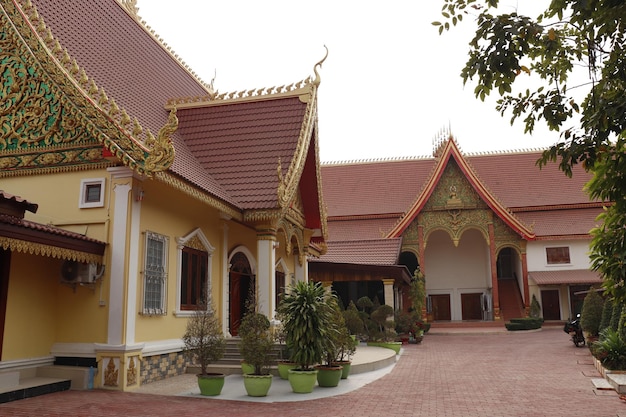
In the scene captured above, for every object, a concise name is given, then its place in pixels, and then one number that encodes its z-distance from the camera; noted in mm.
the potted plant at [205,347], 8062
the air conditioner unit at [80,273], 8422
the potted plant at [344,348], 9727
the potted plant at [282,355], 9516
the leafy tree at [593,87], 4246
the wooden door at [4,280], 7754
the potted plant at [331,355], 9164
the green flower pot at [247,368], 9191
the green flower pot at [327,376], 9156
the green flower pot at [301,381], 8508
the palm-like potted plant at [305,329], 8633
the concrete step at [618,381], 8547
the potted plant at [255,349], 8102
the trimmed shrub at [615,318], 12398
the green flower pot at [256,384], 8078
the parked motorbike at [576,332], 16453
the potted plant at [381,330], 16672
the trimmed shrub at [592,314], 15533
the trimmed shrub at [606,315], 13931
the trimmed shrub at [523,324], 24406
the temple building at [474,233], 27250
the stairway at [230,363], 10031
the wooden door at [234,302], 12394
